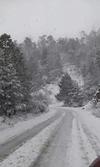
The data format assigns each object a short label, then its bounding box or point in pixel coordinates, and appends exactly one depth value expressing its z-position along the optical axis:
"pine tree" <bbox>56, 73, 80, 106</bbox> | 82.65
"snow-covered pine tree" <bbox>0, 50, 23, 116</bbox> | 26.98
